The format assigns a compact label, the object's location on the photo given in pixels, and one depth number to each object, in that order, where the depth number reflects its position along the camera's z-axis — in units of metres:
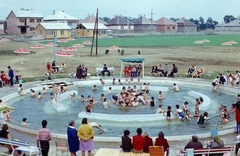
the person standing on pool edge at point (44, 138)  11.05
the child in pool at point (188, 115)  17.76
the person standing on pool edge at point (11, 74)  25.06
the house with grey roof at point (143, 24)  145.50
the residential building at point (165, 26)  151.75
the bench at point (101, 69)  31.10
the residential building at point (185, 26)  157.62
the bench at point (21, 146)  10.87
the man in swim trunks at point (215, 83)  25.52
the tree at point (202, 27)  177.64
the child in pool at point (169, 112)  17.47
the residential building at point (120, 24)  139.99
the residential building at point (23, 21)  107.31
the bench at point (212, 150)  10.20
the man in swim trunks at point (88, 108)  18.34
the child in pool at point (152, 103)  20.79
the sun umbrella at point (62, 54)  32.44
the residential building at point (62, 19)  117.56
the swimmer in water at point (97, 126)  14.62
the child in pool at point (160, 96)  22.88
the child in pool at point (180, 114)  17.62
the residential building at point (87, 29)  102.96
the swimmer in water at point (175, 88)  25.58
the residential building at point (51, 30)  91.06
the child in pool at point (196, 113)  18.19
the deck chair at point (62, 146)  11.21
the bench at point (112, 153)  10.89
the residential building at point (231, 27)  147.75
